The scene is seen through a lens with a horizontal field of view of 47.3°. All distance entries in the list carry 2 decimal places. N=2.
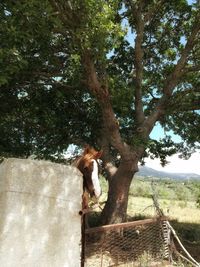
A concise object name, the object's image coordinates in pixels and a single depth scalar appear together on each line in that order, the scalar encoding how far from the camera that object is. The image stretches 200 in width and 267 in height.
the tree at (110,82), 6.08
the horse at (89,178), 2.97
